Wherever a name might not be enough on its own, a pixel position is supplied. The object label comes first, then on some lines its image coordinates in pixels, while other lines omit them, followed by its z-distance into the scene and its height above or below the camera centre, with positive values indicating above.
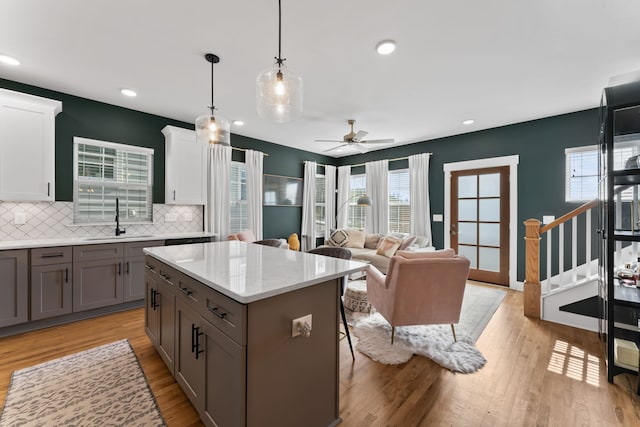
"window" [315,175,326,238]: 6.83 +0.16
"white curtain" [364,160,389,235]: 6.13 +0.39
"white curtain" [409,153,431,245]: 5.48 +0.37
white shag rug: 2.30 -1.25
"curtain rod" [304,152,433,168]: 5.51 +1.21
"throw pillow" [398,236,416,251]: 4.66 -0.51
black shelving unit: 2.02 +0.04
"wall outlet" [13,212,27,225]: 3.17 -0.09
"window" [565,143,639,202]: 3.89 +0.61
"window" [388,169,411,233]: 6.00 +0.25
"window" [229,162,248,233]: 5.18 +0.27
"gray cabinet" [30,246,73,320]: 2.86 -0.78
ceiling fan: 4.24 +1.19
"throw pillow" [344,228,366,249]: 5.78 -0.57
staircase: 2.92 -0.88
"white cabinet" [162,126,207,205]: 4.17 +0.71
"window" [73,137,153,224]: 3.62 +0.42
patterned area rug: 1.66 -1.29
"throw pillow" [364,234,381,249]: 5.72 -0.60
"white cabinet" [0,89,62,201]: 2.93 +0.73
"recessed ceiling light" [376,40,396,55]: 2.37 +1.51
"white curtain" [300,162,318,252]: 6.46 +0.08
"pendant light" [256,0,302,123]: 1.78 +0.81
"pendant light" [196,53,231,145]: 2.56 +0.80
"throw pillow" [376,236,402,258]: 4.86 -0.61
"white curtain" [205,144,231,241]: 4.70 +0.39
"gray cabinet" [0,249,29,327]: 2.71 -0.78
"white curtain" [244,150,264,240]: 5.32 +0.44
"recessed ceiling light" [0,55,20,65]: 2.64 +1.51
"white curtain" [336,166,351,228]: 6.96 +0.46
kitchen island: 1.23 -0.66
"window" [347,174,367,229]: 6.89 +0.28
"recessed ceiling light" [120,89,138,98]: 3.38 +1.52
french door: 4.70 -0.13
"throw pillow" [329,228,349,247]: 5.86 -0.56
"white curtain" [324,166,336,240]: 6.85 +0.35
